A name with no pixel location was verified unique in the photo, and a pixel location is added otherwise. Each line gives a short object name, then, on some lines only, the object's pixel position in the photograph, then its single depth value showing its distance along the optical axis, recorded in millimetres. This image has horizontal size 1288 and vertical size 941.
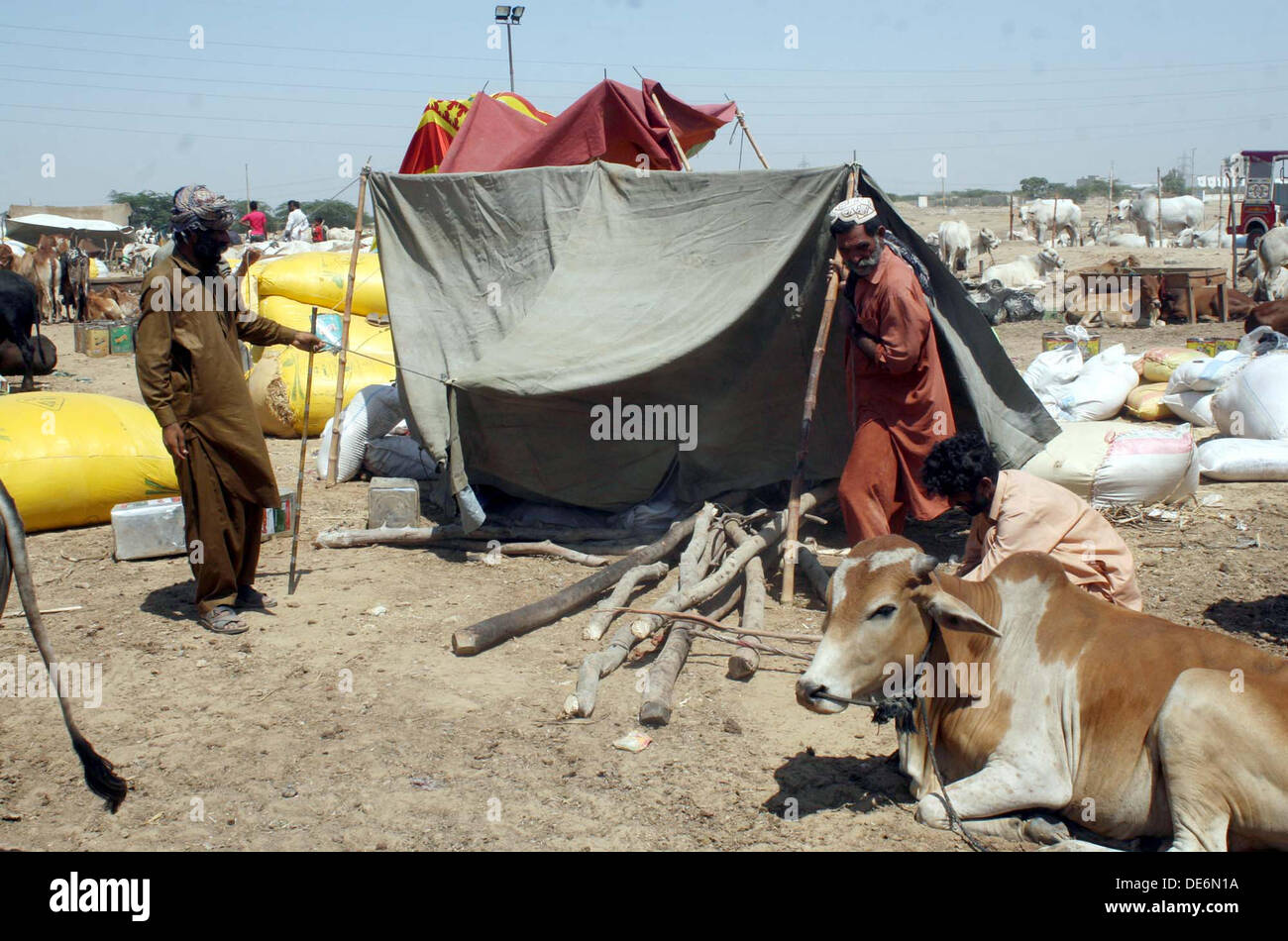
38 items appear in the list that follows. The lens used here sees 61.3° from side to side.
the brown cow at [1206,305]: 15391
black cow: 11234
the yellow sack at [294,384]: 9203
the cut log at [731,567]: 5148
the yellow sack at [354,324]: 9797
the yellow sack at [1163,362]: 10031
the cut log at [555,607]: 5063
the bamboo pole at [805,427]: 5703
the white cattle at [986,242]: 25922
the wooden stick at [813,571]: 5672
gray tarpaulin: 6234
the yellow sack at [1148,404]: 9305
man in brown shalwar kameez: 5109
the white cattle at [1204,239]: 29992
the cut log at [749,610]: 4715
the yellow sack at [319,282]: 11422
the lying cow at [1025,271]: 20344
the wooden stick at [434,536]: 6746
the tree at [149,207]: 49656
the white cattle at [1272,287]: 16033
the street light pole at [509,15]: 22594
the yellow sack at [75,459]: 6965
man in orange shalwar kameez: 5441
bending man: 3955
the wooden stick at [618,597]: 5277
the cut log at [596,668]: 4418
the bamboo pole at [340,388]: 6906
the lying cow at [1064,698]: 2887
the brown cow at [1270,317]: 11008
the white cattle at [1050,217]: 30484
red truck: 20859
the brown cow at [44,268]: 18312
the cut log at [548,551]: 6379
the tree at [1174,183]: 53756
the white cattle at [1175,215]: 30797
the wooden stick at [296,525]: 5916
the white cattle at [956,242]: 24703
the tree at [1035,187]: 60812
